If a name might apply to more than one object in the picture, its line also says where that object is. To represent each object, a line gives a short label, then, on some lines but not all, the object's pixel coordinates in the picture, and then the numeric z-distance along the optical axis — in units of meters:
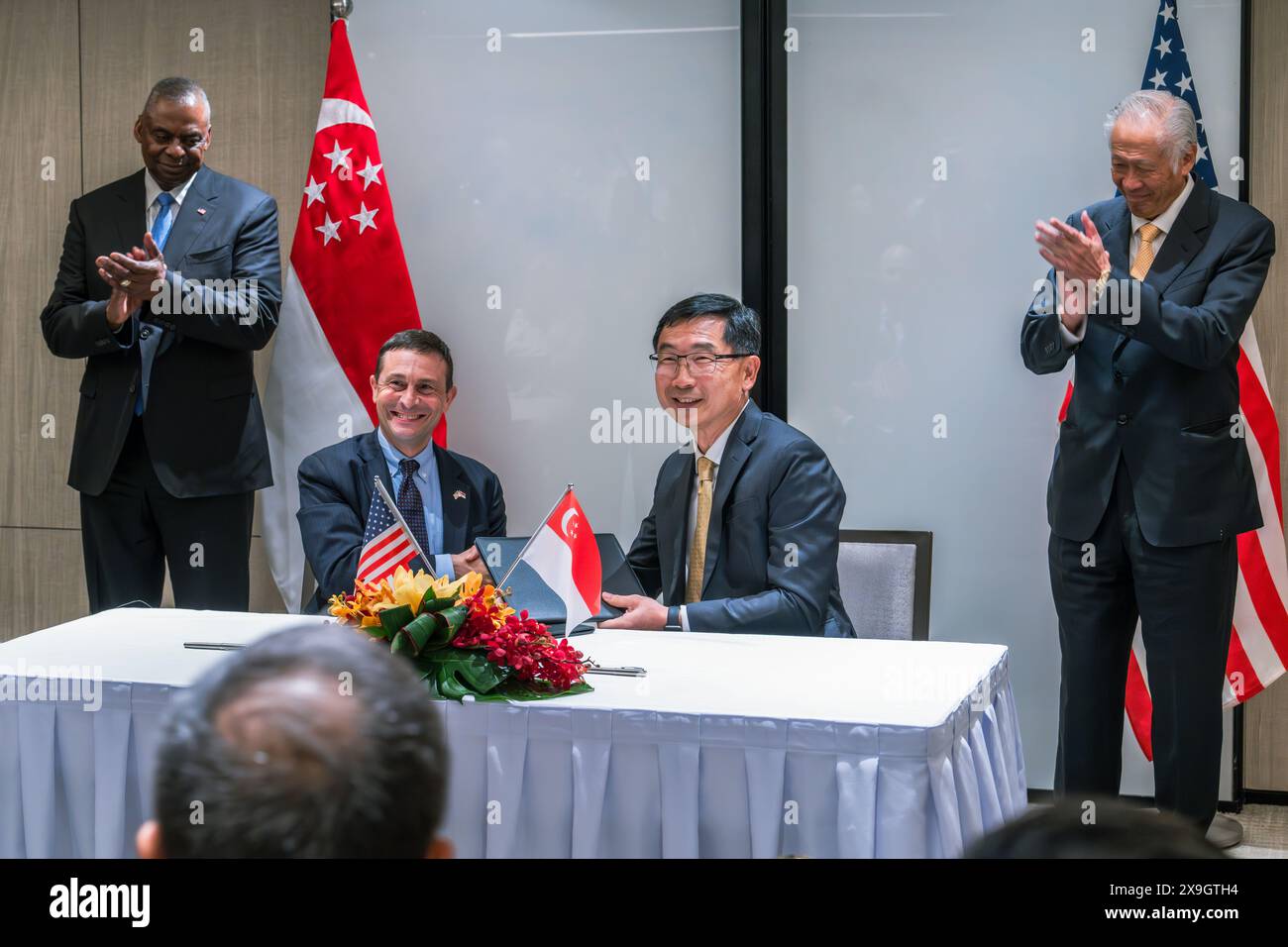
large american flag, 3.88
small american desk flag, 2.77
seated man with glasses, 3.03
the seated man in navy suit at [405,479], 3.48
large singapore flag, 4.43
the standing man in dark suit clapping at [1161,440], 3.26
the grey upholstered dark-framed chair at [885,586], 3.60
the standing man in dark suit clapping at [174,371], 3.85
